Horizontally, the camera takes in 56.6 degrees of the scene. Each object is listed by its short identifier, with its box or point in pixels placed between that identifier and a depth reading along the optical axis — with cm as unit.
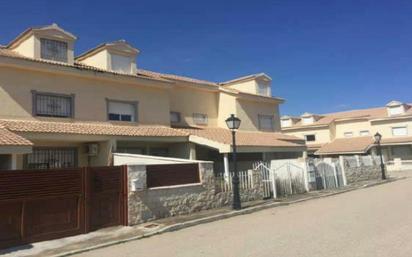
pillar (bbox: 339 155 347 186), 2261
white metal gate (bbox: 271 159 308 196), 1709
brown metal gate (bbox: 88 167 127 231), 1014
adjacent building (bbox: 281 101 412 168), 4138
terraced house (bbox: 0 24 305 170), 1446
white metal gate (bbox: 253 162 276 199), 1630
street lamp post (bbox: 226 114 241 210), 1314
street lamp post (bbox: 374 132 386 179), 2616
